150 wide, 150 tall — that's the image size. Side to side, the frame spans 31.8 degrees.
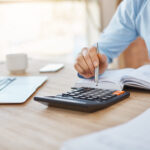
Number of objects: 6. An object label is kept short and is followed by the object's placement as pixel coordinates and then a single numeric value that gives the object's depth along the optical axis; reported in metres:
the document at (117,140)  0.45
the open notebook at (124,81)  0.82
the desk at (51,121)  0.53
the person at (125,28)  1.28
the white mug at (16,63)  1.24
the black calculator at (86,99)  0.66
